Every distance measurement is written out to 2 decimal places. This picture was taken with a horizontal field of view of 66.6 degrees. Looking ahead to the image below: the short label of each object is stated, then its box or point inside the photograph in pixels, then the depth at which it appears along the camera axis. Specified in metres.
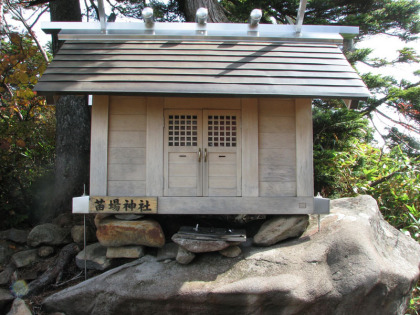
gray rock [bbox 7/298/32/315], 4.29
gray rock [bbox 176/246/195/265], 4.54
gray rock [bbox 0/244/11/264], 5.57
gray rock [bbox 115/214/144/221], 4.78
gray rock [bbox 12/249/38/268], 5.44
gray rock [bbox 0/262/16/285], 5.07
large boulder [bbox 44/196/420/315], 4.09
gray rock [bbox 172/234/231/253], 4.47
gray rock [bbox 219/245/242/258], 4.67
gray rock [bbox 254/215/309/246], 4.84
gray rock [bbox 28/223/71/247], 5.76
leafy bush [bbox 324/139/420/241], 6.95
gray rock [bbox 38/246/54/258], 5.66
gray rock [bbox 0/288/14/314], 4.65
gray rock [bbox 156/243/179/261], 4.75
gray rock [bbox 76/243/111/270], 4.95
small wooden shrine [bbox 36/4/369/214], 4.60
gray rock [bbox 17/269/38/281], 5.20
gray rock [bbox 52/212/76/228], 6.32
